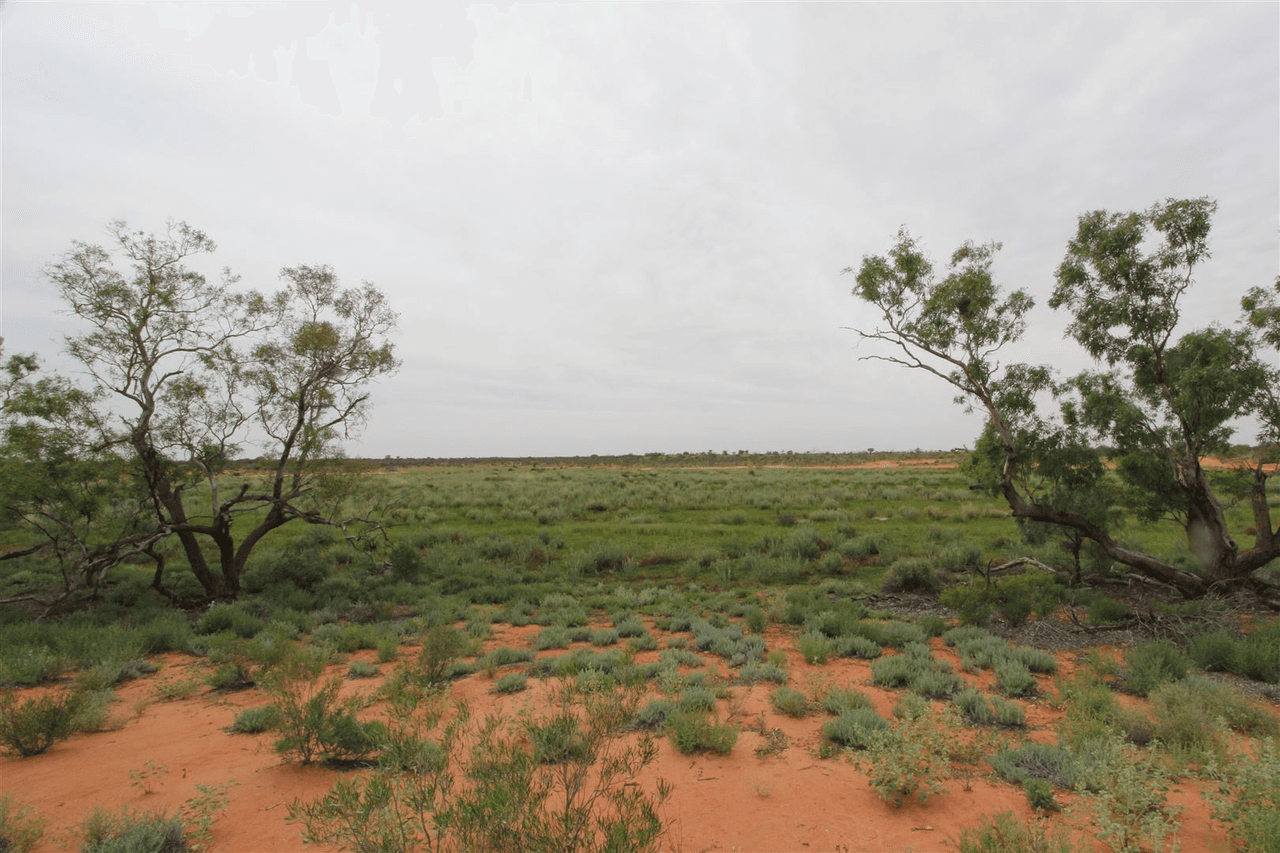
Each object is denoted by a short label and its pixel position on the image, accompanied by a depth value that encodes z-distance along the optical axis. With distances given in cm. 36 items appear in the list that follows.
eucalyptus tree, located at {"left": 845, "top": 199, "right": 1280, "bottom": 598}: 999
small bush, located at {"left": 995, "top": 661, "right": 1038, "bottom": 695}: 761
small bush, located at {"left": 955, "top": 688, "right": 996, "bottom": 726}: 679
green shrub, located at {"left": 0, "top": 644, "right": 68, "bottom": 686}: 804
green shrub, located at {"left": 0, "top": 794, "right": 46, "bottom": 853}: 436
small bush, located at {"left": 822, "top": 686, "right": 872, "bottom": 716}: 700
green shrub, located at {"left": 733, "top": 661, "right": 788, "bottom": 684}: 831
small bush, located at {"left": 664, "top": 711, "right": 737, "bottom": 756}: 612
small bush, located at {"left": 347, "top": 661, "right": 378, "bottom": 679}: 890
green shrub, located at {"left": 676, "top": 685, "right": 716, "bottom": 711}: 699
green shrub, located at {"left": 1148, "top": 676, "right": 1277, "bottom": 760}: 559
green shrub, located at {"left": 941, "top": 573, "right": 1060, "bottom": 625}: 1091
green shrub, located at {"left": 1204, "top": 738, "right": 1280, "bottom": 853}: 379
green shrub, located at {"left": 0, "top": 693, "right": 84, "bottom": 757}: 612
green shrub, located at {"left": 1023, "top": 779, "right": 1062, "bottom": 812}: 489
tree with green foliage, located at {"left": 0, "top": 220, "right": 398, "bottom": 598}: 1105
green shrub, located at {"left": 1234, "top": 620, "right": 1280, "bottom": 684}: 783
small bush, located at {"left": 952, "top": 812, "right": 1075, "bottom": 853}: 393
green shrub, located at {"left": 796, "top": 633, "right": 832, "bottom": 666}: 933
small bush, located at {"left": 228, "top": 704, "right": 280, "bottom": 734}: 675
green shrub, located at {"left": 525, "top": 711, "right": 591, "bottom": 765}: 471
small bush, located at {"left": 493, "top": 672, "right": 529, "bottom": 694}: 800
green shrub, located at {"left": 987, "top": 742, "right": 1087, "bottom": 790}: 519
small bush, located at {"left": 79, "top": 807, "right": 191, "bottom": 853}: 428
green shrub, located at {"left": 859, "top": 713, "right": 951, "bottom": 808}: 514
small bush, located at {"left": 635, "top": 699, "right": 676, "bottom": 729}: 676
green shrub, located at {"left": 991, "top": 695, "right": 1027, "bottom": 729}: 665
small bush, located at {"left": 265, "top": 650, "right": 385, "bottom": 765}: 591
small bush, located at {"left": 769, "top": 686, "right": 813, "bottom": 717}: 708
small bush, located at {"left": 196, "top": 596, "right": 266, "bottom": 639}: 1120
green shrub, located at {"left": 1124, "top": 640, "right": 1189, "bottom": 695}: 741
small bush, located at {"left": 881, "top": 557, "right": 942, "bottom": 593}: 1375
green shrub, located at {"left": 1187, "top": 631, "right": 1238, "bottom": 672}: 823
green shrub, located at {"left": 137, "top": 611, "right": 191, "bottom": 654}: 1023
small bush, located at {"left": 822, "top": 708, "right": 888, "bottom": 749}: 615
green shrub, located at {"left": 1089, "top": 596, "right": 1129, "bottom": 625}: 1057
